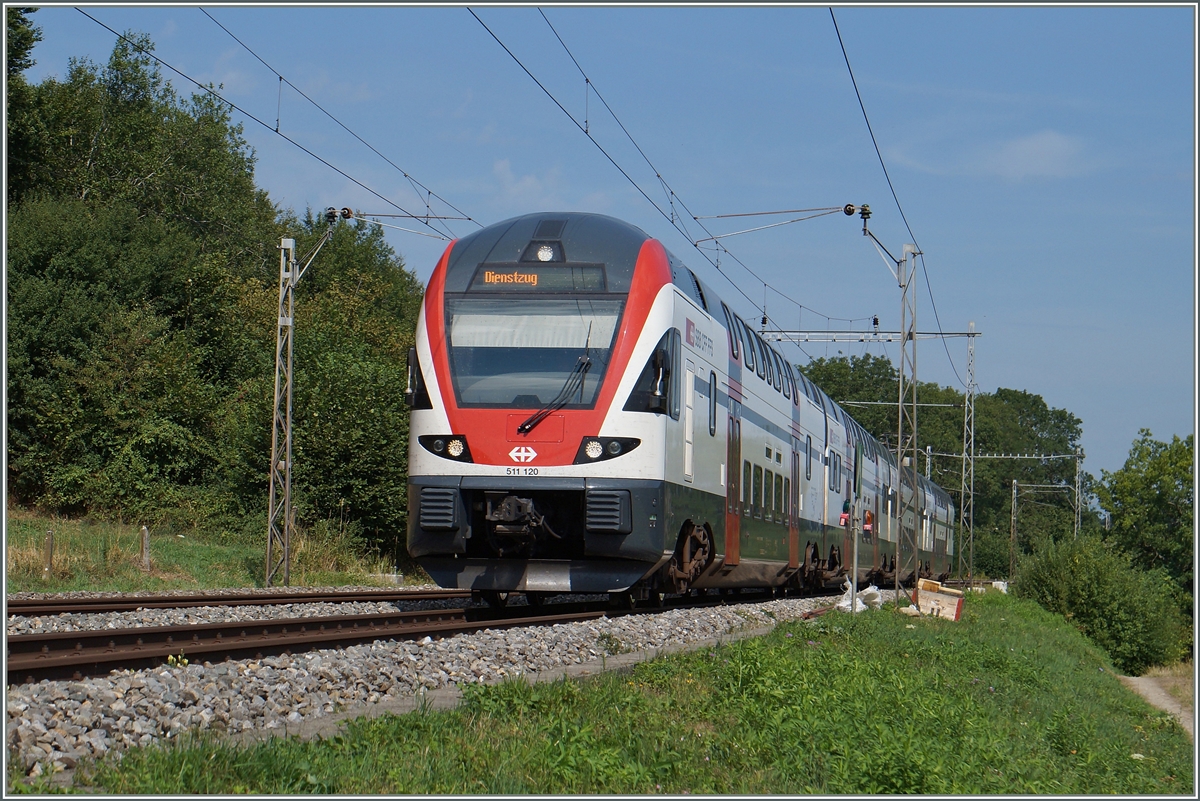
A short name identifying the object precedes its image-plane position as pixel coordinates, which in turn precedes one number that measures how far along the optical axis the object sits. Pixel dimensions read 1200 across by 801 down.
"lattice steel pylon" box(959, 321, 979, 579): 53.78
